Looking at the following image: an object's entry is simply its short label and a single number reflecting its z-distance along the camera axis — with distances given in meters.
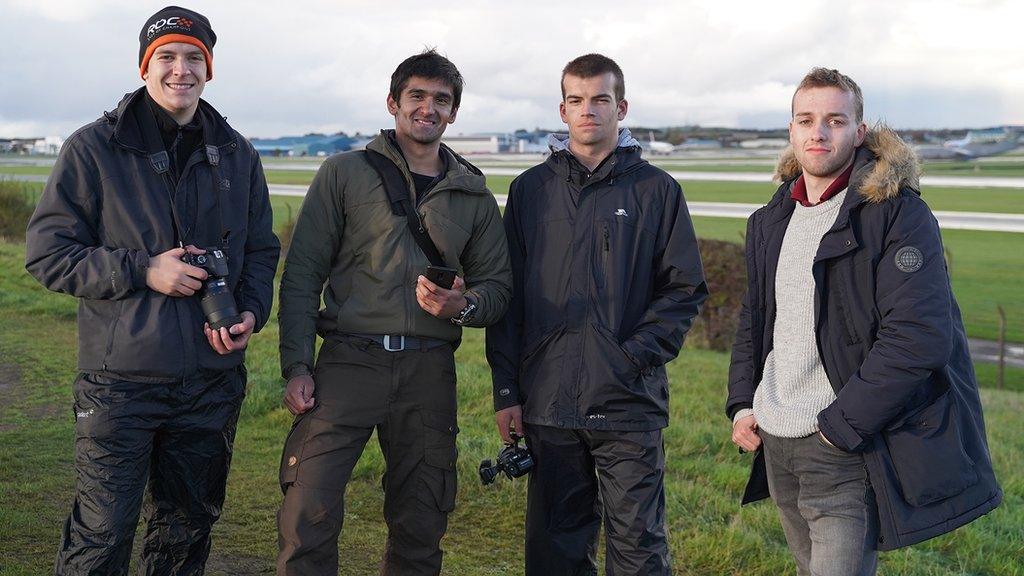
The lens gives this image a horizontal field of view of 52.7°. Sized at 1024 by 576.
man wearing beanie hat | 3.55
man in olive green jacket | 3.98
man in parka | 3.16
